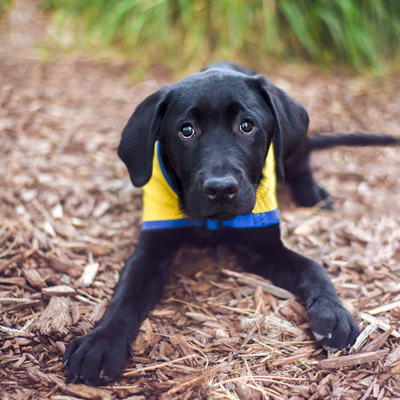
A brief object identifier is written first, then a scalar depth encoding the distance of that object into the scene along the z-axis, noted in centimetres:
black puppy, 57
